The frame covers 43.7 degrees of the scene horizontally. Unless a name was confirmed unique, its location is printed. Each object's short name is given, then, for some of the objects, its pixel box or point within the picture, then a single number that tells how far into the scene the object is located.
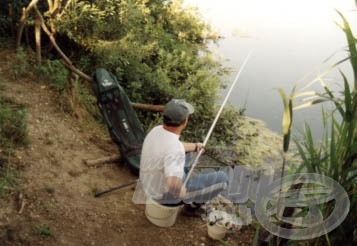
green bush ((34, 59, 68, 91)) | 5.18
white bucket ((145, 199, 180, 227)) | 3.48
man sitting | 3.08
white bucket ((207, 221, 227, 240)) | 3.43
